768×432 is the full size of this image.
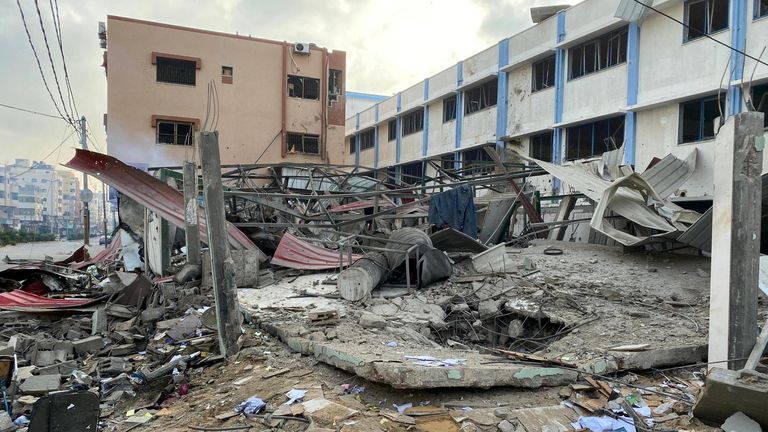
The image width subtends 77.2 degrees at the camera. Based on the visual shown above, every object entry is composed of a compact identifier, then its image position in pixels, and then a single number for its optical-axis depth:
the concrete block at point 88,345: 5.50
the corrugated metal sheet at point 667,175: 9.84
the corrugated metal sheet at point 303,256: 8.73
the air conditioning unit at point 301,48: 20.39
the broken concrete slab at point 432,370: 3.48
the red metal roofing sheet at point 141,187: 8.41
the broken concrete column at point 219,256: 4.93
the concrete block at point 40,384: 4.43
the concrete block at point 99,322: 6.13
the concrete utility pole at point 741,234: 3.68
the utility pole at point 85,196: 20.56
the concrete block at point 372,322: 5.43
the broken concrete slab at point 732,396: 3.03
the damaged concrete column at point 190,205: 7.85
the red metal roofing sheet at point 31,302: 6.67
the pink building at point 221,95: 18.41
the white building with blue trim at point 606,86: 12.48
